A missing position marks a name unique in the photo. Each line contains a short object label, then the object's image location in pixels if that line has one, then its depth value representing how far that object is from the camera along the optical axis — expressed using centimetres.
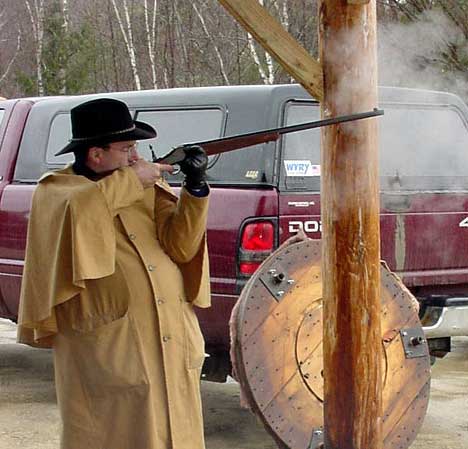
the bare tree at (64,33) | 2594
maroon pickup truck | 529
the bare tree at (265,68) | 1841
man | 338
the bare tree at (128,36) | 2228
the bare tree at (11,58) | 3045
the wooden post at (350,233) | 405
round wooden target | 452
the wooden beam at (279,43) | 394
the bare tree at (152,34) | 2228
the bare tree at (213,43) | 2003
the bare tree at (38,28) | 2609
